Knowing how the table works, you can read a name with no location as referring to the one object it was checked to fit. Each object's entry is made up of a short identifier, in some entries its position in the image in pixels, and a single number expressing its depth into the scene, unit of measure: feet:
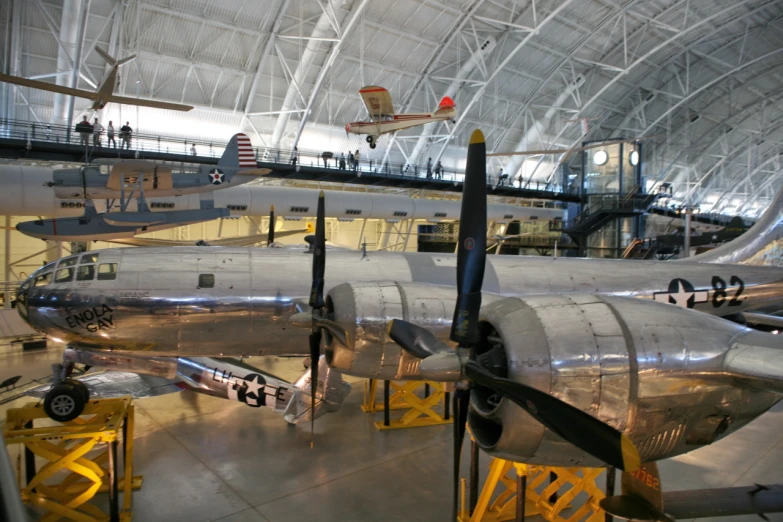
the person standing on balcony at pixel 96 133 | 71.05
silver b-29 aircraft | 16.06
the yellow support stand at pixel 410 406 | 38.06
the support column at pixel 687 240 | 80.38
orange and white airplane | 79.87
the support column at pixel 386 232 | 110.24
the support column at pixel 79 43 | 66.74
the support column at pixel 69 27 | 68.64
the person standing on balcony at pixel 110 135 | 77.41
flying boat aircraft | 55.06
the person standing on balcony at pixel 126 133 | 75.82
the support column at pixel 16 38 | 75.61
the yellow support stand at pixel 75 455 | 24.11
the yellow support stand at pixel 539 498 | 23.49
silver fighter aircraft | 36.50
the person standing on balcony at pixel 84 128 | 64.44
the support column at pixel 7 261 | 65.46
